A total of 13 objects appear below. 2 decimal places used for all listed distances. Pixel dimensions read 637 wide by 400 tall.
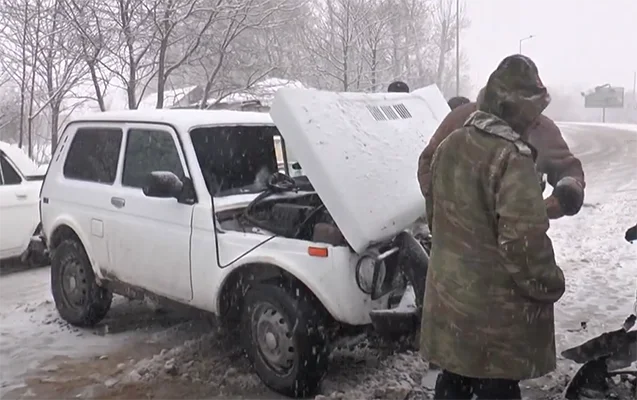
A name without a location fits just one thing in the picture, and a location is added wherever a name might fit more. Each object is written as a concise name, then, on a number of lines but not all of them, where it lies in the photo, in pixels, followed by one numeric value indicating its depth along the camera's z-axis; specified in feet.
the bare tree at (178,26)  42.04
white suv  13.61
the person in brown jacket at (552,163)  13.43
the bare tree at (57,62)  47.06
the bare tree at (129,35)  41.81
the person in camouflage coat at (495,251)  8.56
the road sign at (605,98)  277.23
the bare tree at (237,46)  48.21
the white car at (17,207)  26.45
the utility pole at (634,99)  290.29
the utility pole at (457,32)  111.45
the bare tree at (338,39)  75.92
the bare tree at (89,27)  42.16
